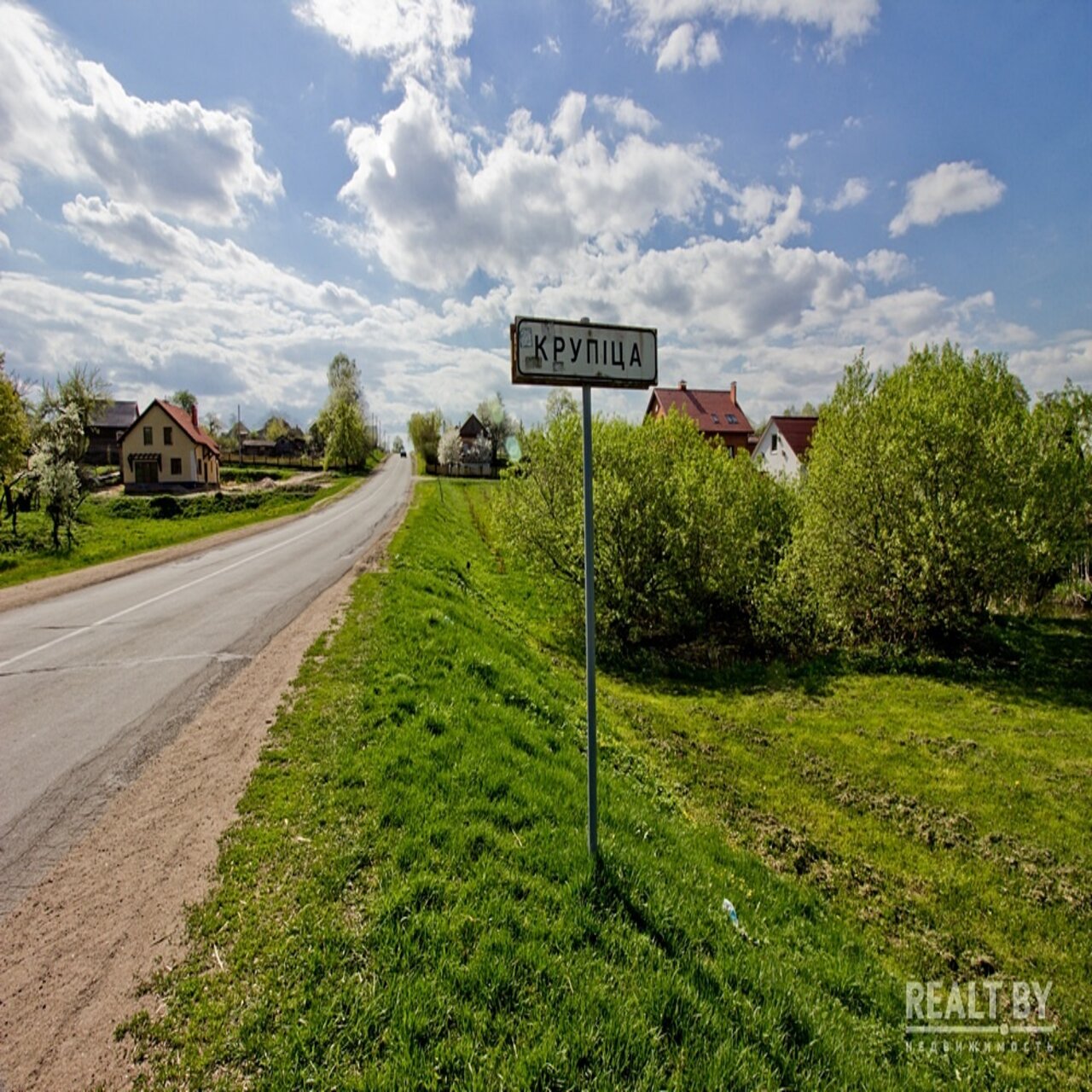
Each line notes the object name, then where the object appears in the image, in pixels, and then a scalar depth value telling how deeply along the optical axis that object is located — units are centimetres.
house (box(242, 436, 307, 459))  8894
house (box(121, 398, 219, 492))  5034
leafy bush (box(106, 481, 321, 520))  3378
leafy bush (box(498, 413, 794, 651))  1576
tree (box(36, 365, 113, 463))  4984
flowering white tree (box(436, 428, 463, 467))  7612
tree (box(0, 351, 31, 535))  2727
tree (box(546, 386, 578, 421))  1792
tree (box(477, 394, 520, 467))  9306
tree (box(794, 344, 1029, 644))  1334
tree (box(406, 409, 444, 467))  8119
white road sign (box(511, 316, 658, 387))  346
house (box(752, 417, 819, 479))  4043
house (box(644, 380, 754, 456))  5294
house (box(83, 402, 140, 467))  6331
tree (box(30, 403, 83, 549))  2034
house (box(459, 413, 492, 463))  8244
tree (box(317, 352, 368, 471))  7106
